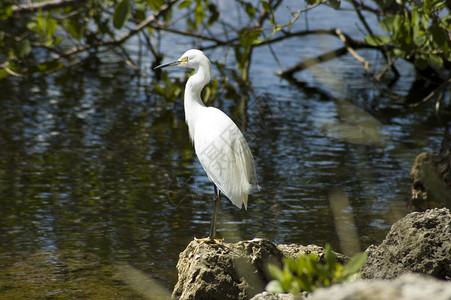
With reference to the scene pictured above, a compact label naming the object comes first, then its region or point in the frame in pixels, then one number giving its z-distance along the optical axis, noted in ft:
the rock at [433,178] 45.60
